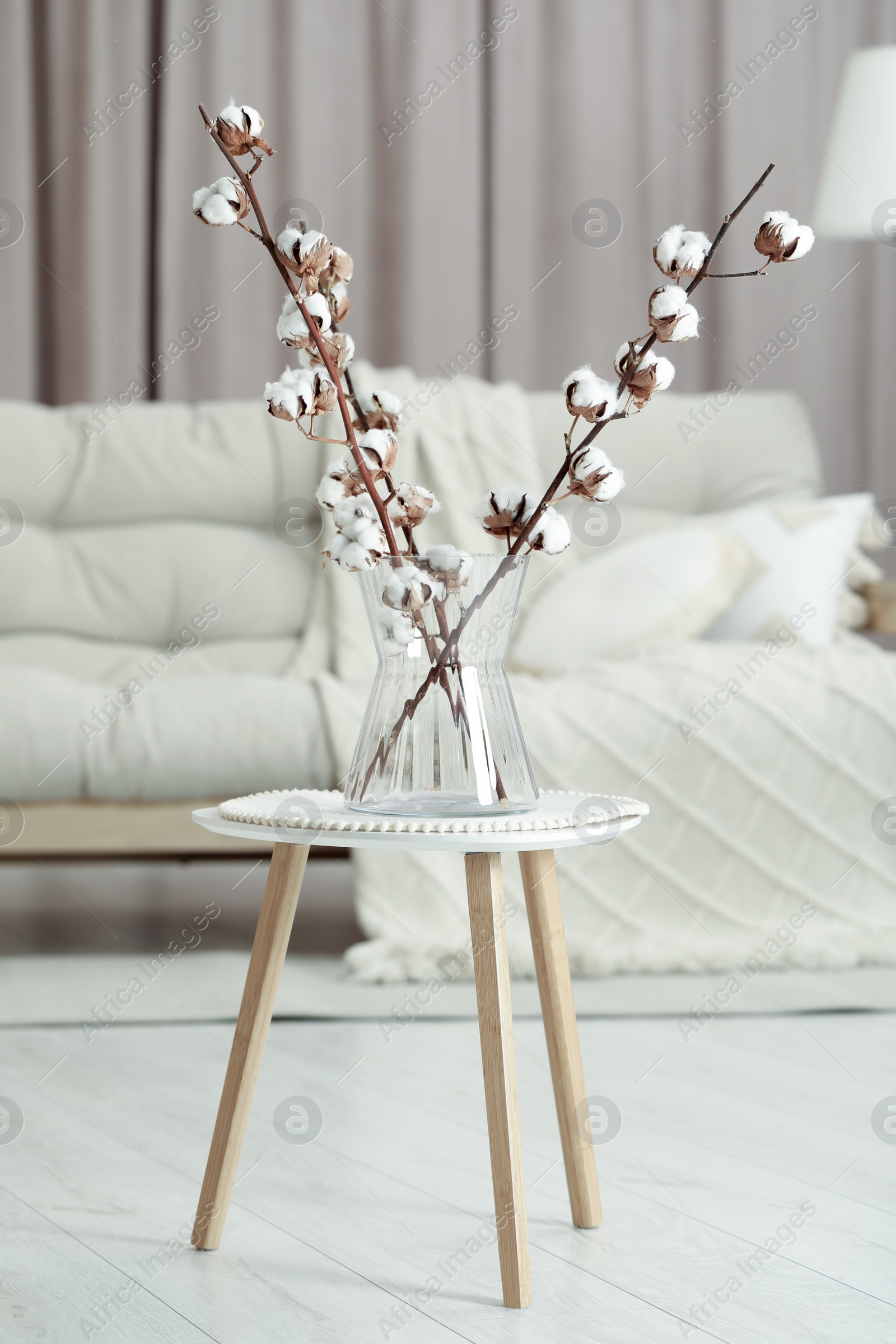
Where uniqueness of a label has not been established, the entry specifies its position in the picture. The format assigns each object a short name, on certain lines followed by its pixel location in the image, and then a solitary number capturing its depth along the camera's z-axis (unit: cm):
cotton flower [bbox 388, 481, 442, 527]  301
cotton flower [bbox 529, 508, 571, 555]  300
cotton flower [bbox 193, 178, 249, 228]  290
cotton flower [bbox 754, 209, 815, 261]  290
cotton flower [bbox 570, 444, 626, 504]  297
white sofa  398
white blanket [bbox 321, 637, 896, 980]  400
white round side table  295
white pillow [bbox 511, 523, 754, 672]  456
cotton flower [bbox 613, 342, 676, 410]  295
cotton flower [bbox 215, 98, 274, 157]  289
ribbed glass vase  301
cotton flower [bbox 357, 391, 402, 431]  306
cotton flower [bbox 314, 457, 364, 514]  303
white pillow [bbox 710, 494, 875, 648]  459
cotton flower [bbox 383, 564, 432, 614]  298
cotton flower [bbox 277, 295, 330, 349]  295
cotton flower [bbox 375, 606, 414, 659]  300
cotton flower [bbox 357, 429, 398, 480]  297
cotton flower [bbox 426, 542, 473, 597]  299
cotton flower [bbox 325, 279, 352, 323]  302
